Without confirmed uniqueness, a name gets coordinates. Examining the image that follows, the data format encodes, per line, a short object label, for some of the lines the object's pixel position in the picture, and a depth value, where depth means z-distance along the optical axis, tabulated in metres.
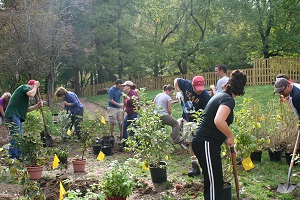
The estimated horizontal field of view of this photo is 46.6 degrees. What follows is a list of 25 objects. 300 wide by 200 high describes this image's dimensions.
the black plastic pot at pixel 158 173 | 5.28
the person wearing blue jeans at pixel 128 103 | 8.16
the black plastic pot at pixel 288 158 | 6.32
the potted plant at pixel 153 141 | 5.32
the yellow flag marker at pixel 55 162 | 5.26
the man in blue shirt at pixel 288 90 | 4.87
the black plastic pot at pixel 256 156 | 6.48
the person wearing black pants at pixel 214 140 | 3.50
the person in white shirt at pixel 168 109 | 7.45
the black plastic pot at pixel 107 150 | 7.67
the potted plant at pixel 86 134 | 6.27
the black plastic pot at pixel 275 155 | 6.52
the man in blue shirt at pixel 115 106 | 9.00
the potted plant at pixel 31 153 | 5.63
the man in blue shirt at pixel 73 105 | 9.18
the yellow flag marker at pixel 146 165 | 5.14
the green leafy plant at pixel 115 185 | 4.04
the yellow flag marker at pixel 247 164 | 4.27
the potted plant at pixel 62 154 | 6.18
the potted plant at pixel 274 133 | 6.55
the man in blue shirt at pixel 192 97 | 5.63
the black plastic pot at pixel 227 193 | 4.12
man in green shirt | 6.48
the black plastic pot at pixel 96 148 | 7.92
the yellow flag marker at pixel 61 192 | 3.57
